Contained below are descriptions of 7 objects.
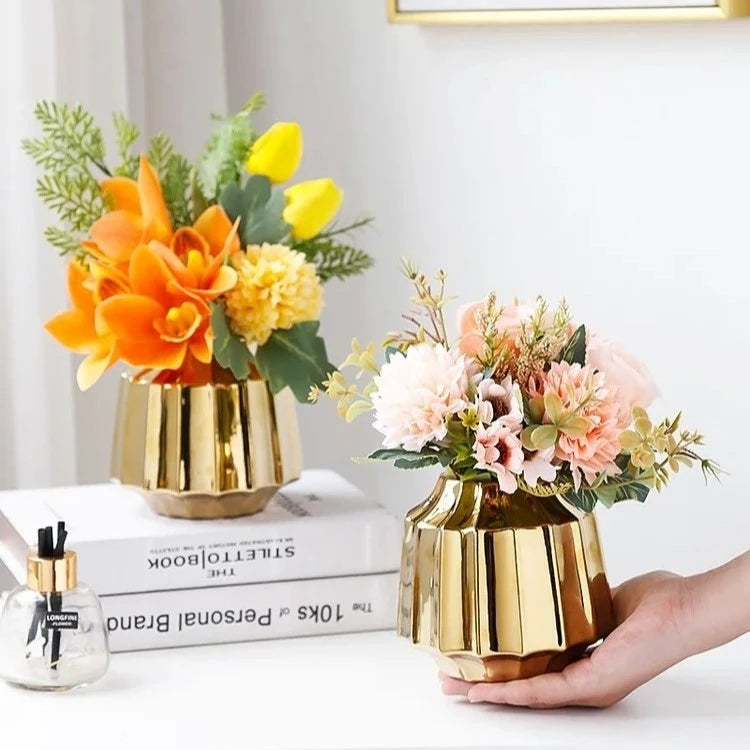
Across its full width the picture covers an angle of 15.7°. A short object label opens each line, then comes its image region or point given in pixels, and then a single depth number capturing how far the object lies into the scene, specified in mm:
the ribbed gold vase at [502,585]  1712
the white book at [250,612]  1881
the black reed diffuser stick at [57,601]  1791
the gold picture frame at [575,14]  1925
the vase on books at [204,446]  1917
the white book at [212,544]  1881
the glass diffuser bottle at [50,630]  1790
